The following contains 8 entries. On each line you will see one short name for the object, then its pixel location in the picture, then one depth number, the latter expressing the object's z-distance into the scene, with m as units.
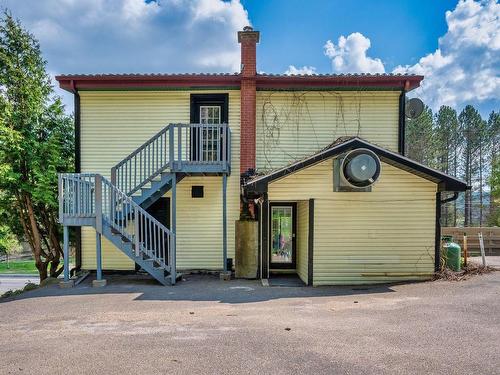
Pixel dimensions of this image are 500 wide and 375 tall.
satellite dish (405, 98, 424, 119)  9.70
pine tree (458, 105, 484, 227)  29.91
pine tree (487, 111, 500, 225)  26.26
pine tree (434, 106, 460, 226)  30.06
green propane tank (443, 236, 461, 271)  8.47
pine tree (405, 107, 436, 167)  27.84
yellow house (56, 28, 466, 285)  9.27
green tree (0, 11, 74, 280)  9.65
